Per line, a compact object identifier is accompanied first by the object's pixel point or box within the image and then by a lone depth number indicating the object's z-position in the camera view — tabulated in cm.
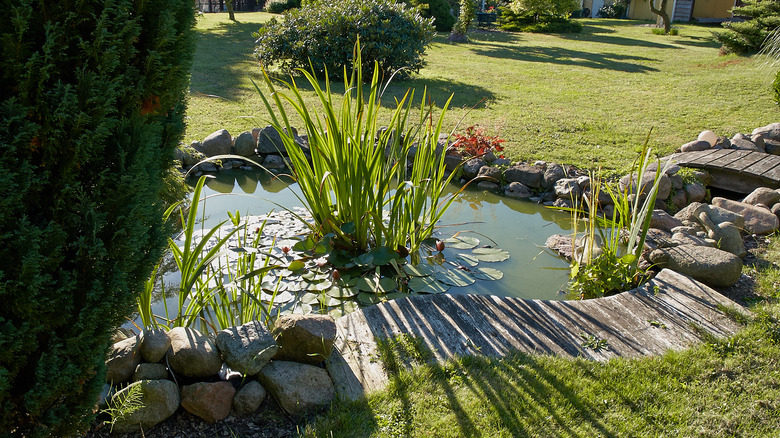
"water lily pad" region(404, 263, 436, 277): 382
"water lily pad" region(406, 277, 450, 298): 366
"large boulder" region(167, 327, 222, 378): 227
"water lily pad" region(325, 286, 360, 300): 356
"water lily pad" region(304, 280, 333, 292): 363
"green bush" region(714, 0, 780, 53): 1281
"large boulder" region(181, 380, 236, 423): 214
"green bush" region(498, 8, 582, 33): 2150
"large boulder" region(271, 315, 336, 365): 244
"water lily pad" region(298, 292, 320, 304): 349
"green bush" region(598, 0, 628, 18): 2984
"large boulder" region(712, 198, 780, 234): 435
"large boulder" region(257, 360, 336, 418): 224
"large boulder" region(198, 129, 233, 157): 605
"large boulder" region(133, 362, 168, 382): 222
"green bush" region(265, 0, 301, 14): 2366
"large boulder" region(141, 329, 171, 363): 228
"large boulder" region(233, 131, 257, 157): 621
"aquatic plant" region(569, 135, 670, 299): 344
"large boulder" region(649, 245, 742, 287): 344
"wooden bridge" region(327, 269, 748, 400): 266
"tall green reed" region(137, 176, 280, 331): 258
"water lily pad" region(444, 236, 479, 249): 438
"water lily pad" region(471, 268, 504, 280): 393
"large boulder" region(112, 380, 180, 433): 206
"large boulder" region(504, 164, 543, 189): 556
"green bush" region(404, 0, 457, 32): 2097
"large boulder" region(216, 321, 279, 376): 226
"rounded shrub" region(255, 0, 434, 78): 986
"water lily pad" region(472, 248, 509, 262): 418
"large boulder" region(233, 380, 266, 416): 222
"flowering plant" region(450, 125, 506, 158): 598
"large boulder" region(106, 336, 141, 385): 220
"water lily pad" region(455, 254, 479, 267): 411
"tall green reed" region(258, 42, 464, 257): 331
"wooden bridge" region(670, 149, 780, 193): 519
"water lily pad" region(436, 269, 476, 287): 384
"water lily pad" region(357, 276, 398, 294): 356
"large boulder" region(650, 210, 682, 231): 444
